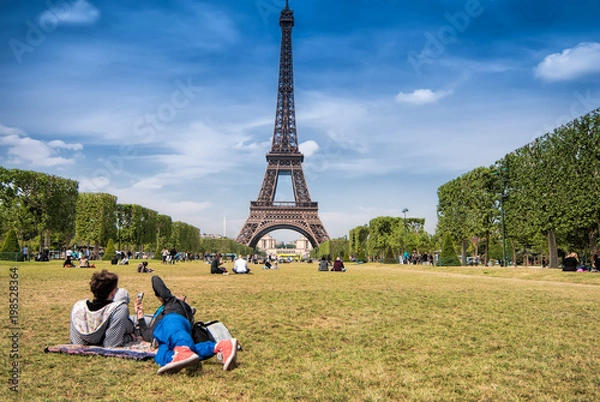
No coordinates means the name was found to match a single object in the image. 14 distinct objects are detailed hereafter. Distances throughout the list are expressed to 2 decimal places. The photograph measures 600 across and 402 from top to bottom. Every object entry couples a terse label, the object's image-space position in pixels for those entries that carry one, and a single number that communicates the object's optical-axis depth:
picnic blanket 5.64
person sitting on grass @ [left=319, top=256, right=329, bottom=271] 32.66
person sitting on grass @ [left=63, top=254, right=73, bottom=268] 30.22
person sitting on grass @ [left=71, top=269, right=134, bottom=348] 5.92
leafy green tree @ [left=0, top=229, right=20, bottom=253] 38.75
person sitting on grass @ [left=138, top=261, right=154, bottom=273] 25.61
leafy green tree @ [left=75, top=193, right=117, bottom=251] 52.91
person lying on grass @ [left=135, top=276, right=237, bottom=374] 4.89
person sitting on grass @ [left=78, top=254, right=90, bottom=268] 30.46
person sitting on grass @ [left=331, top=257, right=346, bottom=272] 30.66
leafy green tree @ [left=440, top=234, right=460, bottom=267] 41.12
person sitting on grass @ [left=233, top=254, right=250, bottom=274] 26.26
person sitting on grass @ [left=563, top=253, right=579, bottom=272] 23.67
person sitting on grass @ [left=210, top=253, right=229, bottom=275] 26.08
